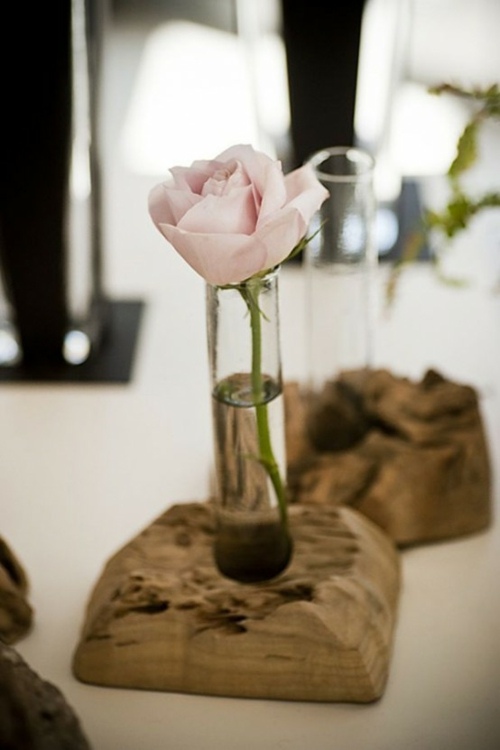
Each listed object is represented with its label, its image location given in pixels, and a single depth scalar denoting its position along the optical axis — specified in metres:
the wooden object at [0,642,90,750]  0.53
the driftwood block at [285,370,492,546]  0.69
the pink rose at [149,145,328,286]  0.55
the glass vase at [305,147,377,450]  0.68
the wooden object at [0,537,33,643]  0.63
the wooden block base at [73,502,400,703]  0.60
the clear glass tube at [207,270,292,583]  0.59
